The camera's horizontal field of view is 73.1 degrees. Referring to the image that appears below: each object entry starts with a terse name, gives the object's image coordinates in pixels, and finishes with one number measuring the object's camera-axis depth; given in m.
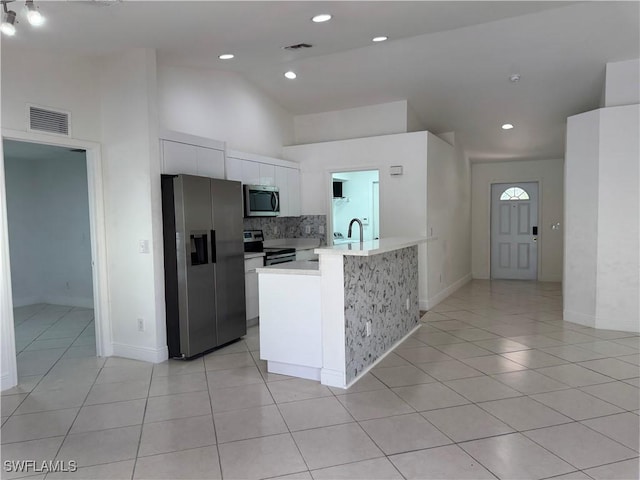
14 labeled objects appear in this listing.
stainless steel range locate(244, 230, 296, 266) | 5.21
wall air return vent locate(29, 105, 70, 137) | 3.54
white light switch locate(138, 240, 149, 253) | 3.93
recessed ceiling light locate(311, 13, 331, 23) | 3.50
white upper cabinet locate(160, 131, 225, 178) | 4.10
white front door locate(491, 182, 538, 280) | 8.55
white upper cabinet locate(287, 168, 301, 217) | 6.29
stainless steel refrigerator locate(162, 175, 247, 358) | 3.91
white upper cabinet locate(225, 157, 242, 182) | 5.04
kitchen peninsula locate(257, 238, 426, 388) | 3.30
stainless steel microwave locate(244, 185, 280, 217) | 5.27
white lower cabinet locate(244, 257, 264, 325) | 4.86
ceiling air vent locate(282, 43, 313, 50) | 4.19
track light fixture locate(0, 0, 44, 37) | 2.41
